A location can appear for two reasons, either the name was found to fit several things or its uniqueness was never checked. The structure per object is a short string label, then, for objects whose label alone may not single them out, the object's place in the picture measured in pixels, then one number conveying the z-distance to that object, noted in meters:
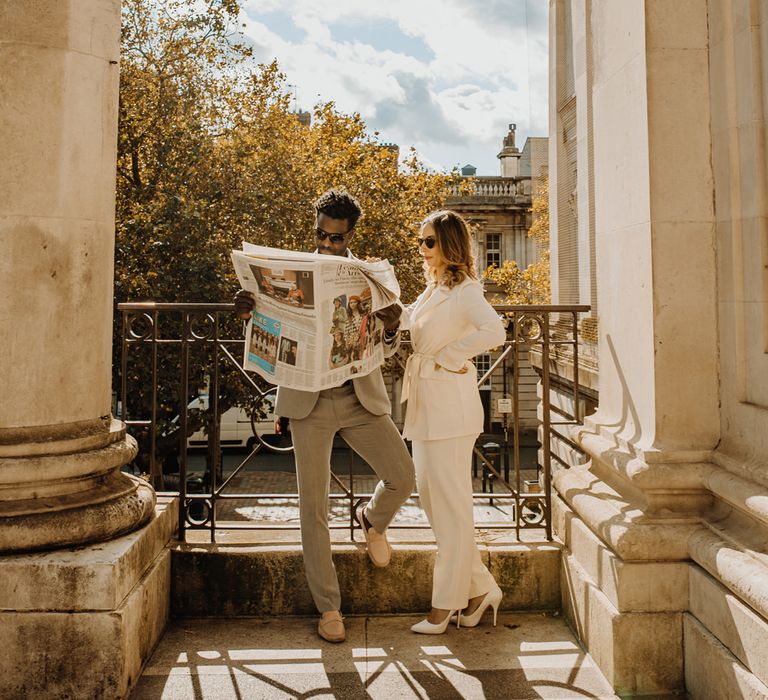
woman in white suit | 3.87
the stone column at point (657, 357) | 3.44
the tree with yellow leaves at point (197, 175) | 13.96
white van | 23.28
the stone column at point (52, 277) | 3.38
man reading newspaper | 3.85
